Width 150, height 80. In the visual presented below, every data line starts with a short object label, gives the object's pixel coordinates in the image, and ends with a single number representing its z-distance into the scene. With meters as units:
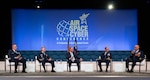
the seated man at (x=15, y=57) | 11.59
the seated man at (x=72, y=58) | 11.90
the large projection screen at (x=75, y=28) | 13.05
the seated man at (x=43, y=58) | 11.83
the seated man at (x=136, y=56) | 11.79
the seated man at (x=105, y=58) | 11.95
